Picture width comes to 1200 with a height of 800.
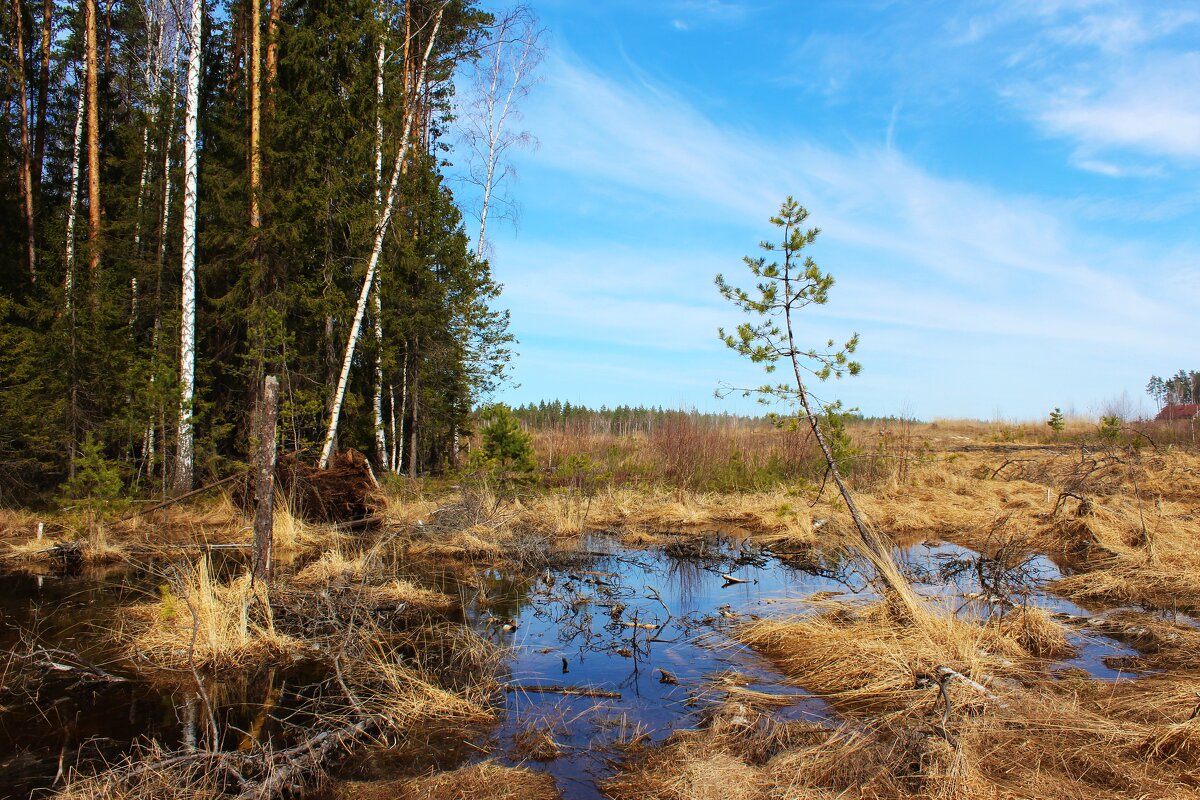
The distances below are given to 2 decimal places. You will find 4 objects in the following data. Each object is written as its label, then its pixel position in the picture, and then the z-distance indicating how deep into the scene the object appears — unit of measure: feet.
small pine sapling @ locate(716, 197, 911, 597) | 19.35
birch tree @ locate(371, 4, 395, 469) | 42.57
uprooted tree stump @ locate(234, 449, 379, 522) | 33.60
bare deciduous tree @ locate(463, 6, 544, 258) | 60.09
